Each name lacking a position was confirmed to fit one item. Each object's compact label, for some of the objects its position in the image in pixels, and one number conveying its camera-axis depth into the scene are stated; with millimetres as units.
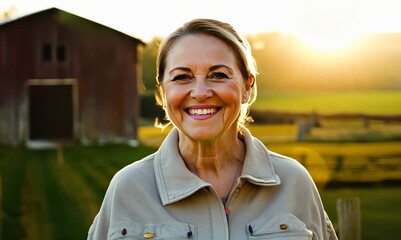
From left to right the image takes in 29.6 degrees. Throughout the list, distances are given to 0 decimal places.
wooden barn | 20859
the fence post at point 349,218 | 5039
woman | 2611
